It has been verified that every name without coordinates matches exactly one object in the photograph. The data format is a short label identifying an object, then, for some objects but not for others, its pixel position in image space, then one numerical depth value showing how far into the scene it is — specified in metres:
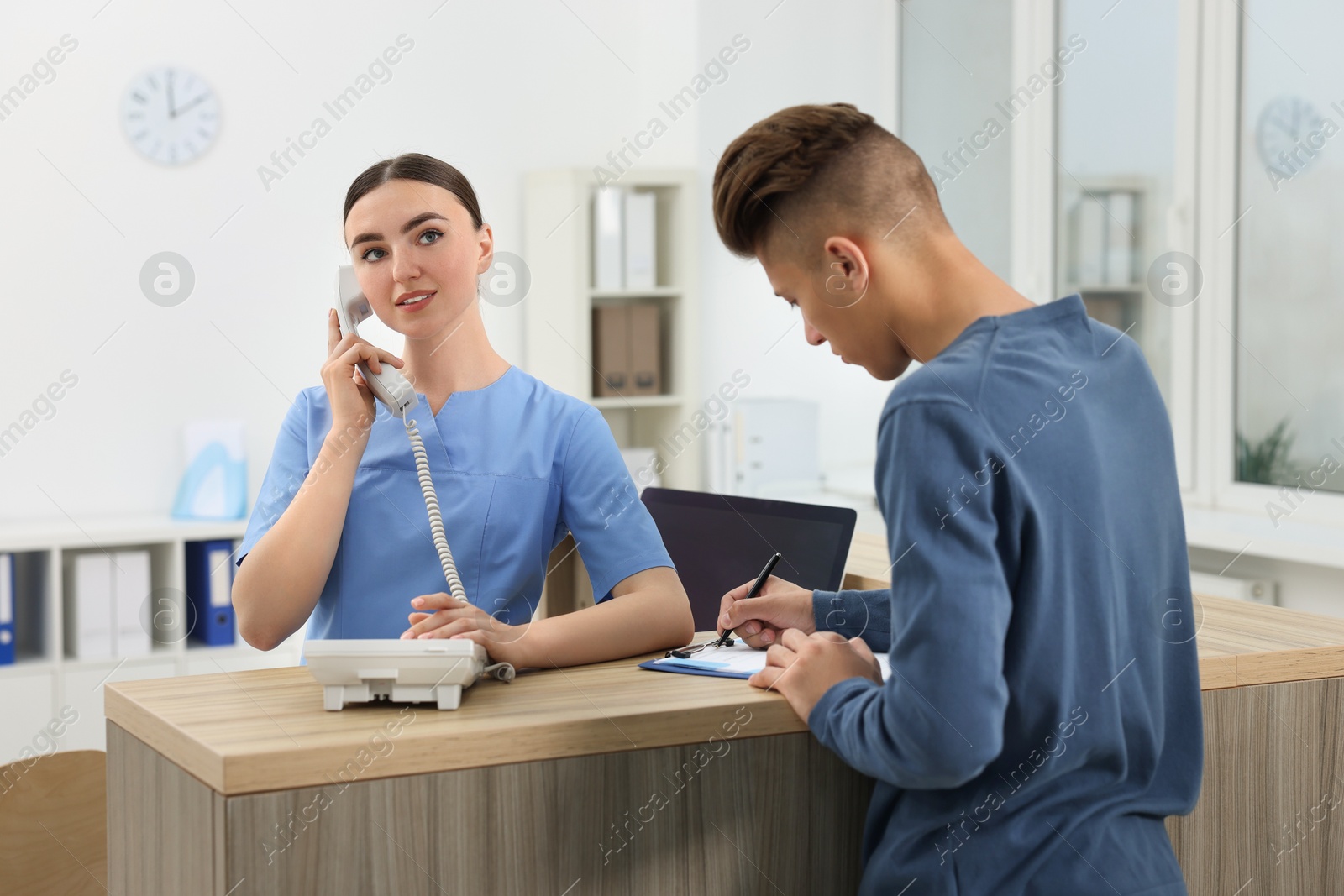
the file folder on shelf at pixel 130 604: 3.48
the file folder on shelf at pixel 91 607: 3.43
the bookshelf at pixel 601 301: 4.20
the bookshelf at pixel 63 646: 3.37
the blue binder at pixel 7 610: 3.34
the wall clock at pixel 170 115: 3.81
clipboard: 1.24
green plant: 3.10
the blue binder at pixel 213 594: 3.62
